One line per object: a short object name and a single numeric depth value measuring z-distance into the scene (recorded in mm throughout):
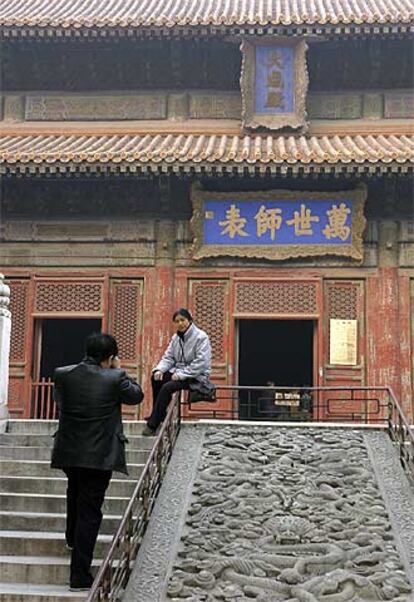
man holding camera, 5348
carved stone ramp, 5609
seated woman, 7930
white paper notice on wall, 11430
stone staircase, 5910
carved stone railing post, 8945
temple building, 11422
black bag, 7961
